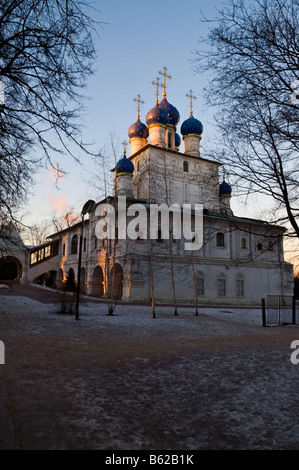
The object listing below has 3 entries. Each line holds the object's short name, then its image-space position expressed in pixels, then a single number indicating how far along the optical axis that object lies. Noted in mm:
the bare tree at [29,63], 4586
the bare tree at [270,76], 5355
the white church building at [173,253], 25234
